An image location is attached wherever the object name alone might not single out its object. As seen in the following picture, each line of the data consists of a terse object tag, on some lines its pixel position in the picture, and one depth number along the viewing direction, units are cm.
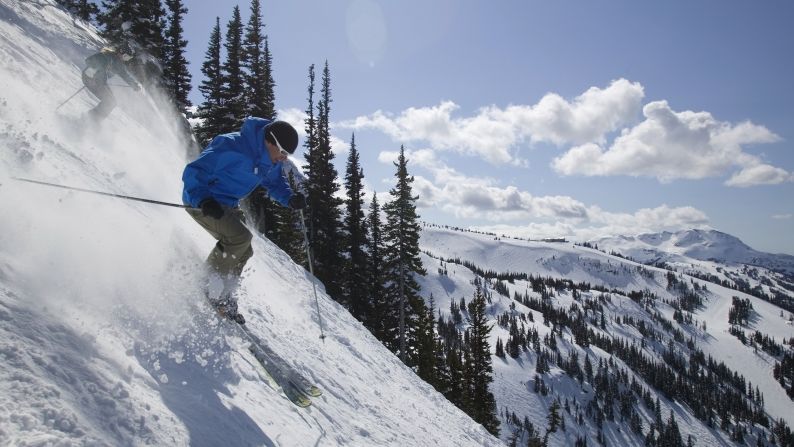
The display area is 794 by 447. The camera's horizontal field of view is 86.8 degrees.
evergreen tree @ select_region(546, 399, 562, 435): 5266
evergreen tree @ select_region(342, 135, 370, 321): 3359
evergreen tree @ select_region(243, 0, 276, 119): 3528
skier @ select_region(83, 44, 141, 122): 1176
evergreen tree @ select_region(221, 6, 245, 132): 3356
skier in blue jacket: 564
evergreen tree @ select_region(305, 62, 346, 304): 3219
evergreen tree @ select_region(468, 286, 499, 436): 3762
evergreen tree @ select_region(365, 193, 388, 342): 3344
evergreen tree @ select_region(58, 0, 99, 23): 3150
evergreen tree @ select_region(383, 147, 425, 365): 3338
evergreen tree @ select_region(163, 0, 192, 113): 3625
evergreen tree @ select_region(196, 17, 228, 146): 3406
